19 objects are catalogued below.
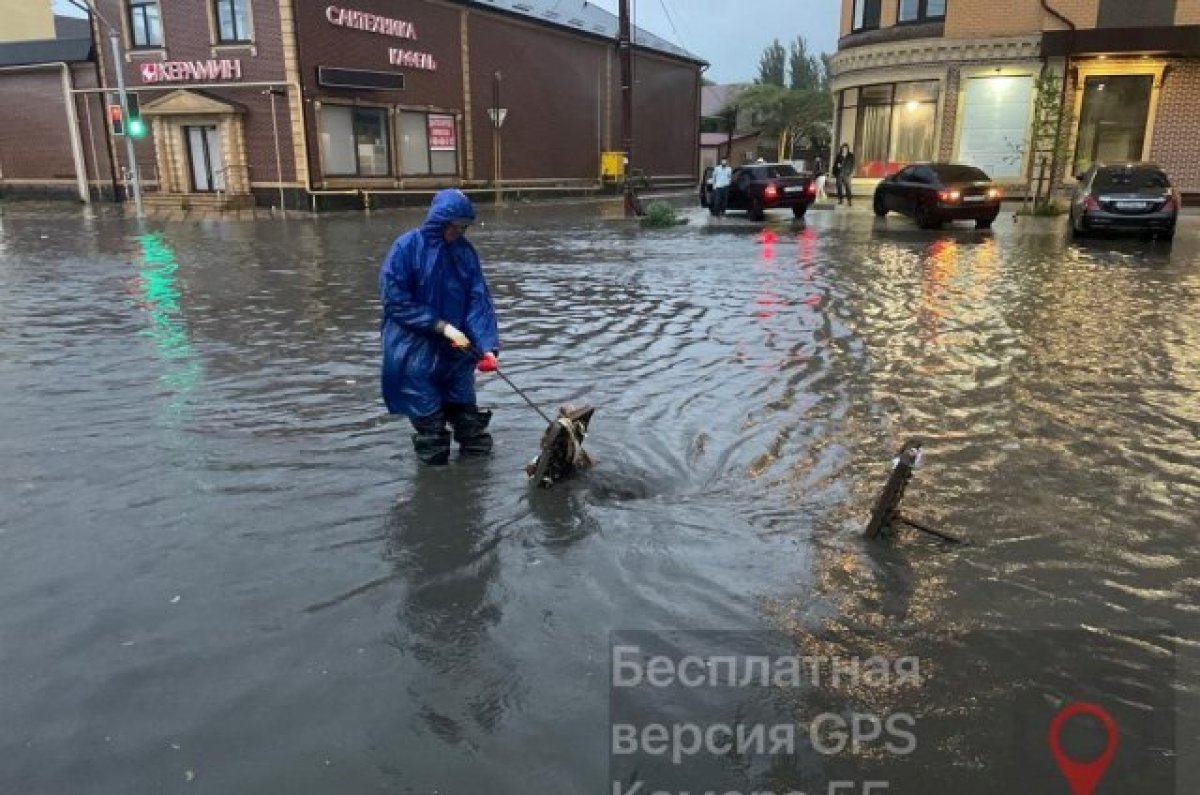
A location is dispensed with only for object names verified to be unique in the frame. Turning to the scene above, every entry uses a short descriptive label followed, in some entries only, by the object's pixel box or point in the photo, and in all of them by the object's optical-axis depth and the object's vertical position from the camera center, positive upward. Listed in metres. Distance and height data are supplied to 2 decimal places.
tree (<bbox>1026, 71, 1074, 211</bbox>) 23.39 +0.66
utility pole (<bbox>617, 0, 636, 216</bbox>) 24.98 +1.97
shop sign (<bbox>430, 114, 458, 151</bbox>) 30.97 +0.80
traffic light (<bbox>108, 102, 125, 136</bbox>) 24.86 +1.11
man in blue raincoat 4.89 -0.88
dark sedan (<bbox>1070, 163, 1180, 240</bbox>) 16.83 -0.84
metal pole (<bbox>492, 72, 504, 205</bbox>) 33.03 +1.00
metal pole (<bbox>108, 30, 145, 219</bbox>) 23.86 +1.12
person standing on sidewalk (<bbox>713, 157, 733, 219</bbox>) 25.75 -0.91
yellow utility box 37.90 -0.27
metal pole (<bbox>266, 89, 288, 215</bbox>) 27.05 -0.30
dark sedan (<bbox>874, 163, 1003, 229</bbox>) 20.02 -0.85
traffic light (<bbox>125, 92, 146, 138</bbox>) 24.08 +0.99
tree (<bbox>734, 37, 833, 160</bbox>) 70.86 +3.46
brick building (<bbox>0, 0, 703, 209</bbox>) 26.67 +1.95
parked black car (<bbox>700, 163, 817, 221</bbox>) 23.83 -0.82
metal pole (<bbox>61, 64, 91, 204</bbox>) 30.12 +0.38
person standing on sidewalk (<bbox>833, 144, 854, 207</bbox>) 28.66 -0.42
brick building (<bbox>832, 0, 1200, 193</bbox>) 24.41 +2.19
